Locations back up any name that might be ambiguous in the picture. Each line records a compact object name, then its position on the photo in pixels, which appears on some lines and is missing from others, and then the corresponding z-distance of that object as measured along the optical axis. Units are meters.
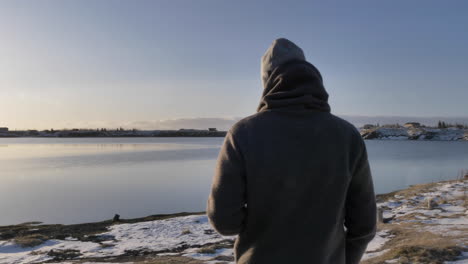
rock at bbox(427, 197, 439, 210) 12.00
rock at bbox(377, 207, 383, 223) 10.67
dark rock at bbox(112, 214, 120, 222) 13.56
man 1.48
